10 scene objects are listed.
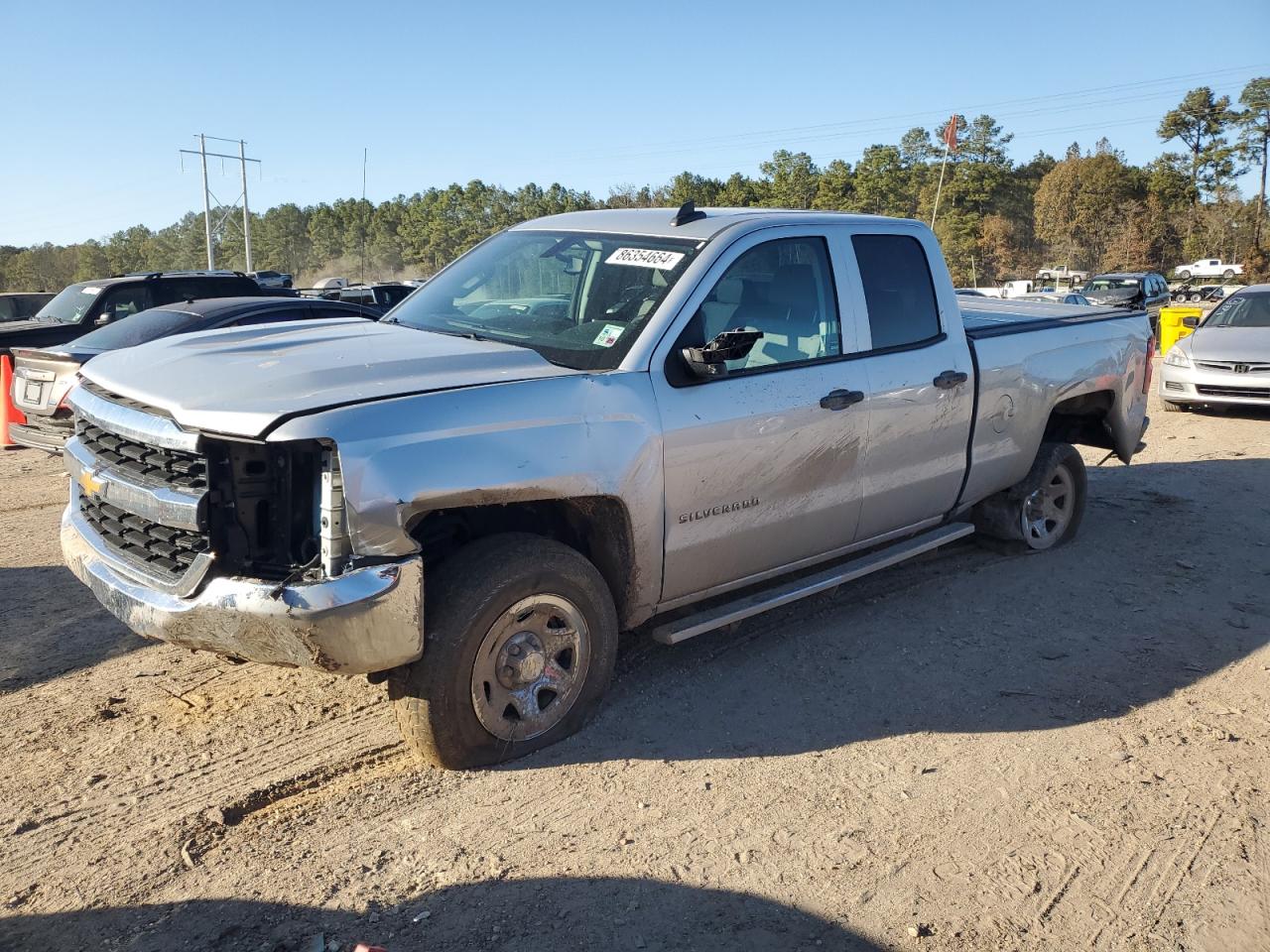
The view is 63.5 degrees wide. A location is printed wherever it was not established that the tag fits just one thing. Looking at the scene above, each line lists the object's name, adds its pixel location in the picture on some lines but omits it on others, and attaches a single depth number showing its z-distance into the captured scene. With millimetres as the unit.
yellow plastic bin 17875
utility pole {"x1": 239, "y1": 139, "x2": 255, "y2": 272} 59959
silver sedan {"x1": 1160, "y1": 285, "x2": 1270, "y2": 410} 12016
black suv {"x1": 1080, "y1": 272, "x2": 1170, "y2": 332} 25797
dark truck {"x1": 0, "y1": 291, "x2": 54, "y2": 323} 17297
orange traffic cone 9672
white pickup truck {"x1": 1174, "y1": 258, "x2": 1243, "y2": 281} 49844
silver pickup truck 3301
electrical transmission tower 59144
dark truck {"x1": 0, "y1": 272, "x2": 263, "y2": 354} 11203
